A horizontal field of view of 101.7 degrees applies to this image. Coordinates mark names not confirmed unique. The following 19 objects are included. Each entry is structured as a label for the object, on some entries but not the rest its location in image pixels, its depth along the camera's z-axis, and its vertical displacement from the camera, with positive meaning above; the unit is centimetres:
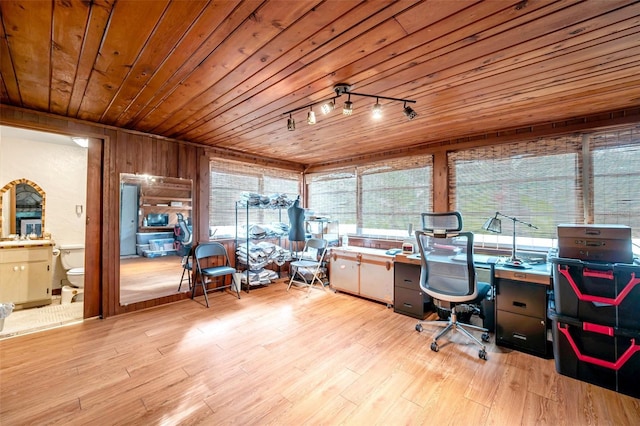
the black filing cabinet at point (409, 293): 322 -100
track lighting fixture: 219 +104
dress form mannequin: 432 -15
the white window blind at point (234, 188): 432 +47
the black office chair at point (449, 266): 241 -50
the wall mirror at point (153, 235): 342 -29
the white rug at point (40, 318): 283 -125
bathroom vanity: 331 -76
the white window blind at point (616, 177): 260 +38
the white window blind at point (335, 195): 491 +38
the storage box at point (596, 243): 200 -23
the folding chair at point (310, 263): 439 -82
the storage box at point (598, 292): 194 -61
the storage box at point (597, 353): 190 -108
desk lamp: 269 -17
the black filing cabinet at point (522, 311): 238 -92
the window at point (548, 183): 266 +36
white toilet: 368 -81
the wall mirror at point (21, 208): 353 +9
